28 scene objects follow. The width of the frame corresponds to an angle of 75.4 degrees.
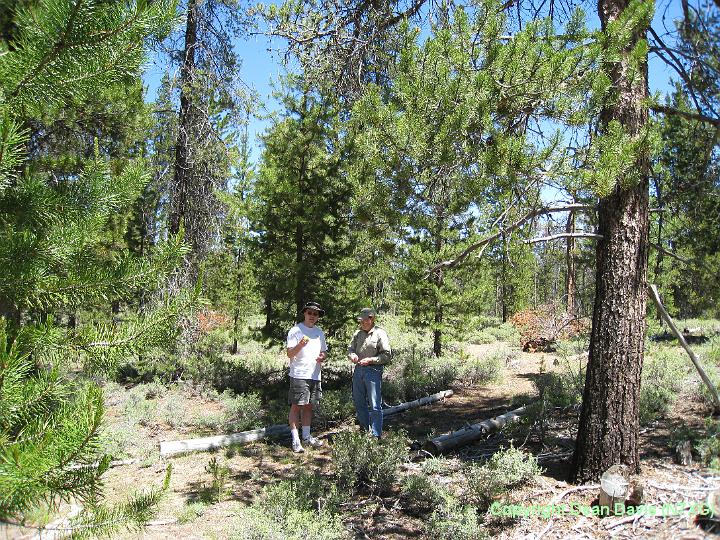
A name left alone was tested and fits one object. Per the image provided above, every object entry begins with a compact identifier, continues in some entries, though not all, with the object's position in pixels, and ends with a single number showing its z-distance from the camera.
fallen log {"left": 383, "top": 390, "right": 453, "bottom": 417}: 8.40
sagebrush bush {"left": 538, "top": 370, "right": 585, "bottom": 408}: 7.40
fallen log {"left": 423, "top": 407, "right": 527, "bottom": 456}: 5.93
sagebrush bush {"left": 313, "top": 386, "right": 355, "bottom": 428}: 7.99
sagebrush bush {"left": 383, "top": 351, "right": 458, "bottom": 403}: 9.47
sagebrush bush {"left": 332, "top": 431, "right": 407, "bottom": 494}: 5.16
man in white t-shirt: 6.62
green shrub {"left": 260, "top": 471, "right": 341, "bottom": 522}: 4.37
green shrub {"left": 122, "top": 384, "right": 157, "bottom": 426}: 8.12
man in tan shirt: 6.32
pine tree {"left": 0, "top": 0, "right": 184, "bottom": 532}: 1.68
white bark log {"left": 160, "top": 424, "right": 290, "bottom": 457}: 6.79
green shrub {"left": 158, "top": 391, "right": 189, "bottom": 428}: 8.14
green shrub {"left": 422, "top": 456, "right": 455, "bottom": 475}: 5.15
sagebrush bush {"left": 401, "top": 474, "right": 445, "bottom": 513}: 4.73
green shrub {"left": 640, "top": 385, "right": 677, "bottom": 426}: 6.20
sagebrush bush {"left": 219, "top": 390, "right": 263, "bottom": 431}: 7.79
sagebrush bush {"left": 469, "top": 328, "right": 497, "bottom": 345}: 22.82
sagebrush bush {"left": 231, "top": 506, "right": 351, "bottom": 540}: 3.76
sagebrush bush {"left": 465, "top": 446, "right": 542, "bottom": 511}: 4.34
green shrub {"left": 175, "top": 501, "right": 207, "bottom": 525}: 4.73
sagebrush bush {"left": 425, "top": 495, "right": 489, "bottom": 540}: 3.77
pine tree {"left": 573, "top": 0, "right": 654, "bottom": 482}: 4.34
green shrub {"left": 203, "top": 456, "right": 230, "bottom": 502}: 5.29
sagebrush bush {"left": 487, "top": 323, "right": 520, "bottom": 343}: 22.21
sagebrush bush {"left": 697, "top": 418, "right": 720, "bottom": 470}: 3.82
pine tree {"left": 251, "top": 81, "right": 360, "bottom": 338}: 9.87
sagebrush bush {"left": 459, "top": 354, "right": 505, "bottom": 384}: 10.97
